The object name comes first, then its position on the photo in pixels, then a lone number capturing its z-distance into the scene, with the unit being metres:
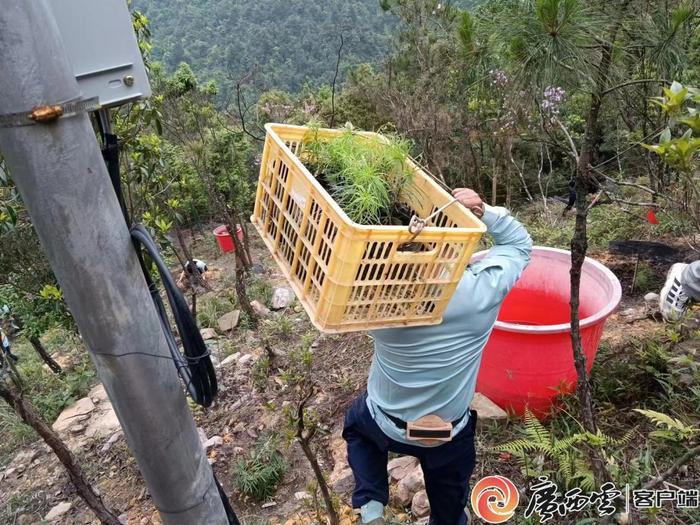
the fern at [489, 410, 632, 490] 2.20
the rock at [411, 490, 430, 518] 2.47
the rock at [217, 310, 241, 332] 5.36
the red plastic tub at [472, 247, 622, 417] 2.52
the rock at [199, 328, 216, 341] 5.26
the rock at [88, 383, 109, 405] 4.54
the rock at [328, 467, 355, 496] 2.76
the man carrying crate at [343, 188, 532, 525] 1.67
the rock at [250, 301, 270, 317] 5.60
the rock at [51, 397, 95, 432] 4.20
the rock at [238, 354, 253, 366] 4.41
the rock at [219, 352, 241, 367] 4.51
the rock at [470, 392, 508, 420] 2.83
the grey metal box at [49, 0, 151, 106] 1.03
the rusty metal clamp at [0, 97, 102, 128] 0.87
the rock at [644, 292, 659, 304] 3.77
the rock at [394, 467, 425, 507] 2.57
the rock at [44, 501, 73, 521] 3.19
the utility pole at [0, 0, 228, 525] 0.86
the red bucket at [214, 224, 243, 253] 9.03
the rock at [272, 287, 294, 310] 5.83
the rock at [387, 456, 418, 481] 2.73
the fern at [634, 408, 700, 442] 1.71
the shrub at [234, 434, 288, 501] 2.96
